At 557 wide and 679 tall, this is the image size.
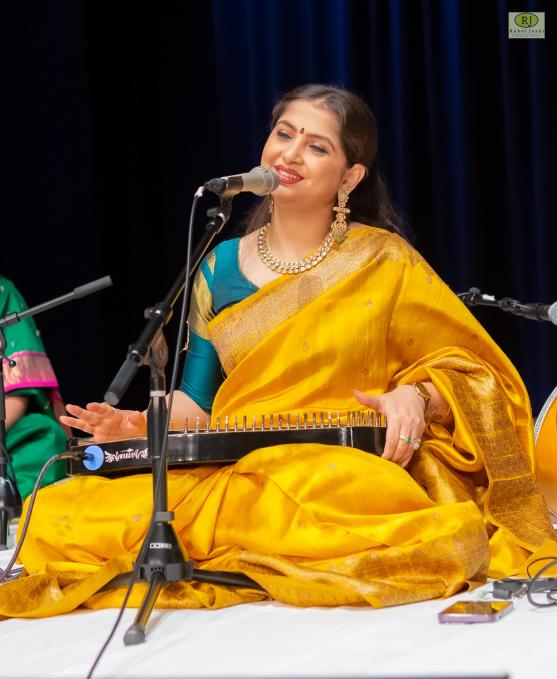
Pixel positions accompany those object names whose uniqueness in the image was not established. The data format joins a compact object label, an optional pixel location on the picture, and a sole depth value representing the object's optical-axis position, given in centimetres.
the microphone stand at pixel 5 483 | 588
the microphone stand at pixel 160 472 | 378
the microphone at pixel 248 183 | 397
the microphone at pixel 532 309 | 466
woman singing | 425
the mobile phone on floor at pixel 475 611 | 378
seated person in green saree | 819
